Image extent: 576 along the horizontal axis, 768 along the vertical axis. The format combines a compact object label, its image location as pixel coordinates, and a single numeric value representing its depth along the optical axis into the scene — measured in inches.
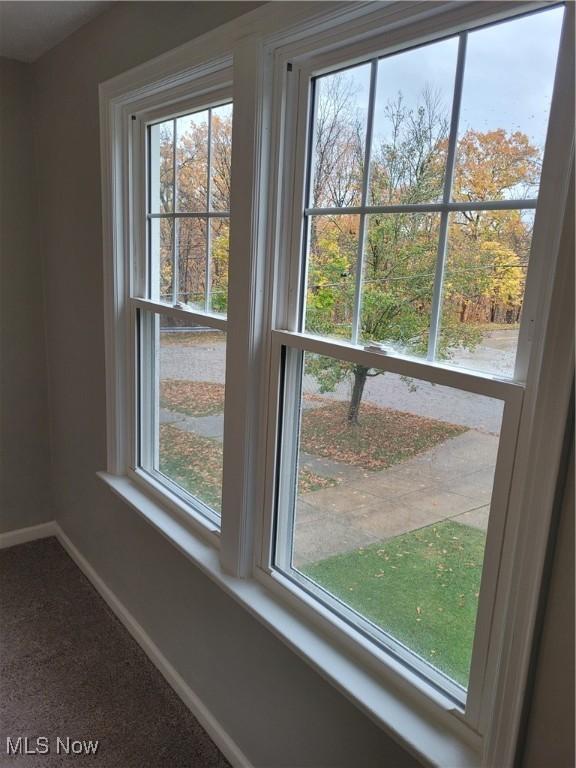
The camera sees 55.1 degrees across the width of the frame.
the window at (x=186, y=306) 68.3
